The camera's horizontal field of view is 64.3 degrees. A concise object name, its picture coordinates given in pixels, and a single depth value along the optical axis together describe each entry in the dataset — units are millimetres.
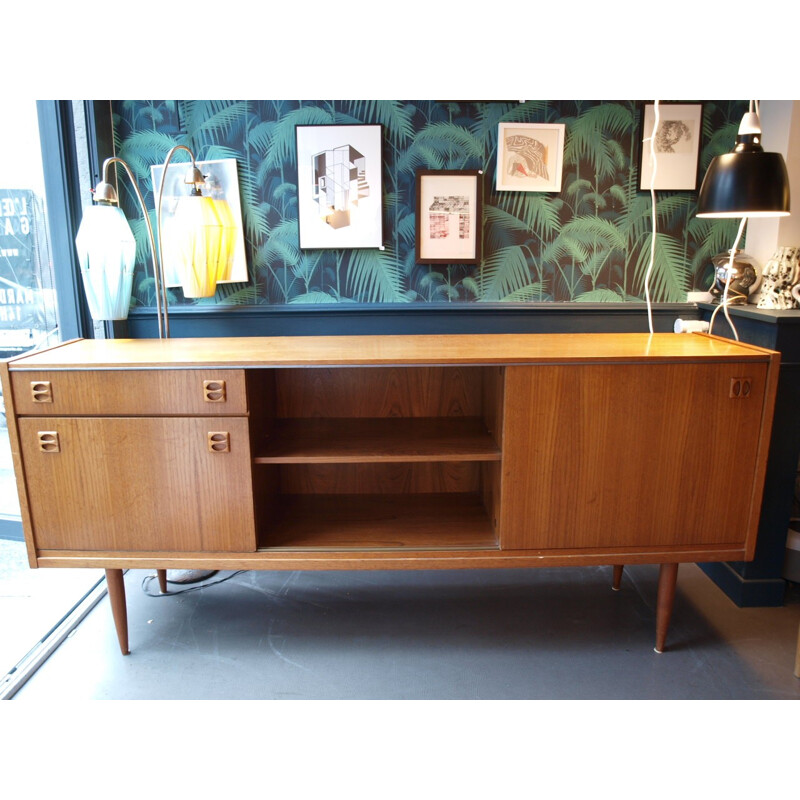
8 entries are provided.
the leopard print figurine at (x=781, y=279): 2240
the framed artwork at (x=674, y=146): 2504
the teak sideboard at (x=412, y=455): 1829
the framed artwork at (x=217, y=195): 2566
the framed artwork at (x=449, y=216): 2531
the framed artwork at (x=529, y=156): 2494
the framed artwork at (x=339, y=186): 2498
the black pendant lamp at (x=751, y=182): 1709
